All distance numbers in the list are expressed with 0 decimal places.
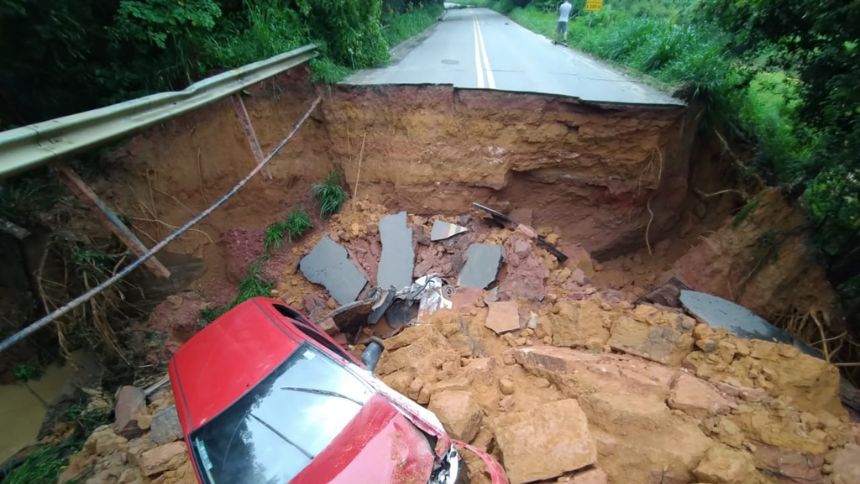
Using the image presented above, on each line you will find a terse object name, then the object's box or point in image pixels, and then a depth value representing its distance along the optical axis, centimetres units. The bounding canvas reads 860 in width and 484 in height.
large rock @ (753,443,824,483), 291
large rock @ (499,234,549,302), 545
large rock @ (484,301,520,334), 474
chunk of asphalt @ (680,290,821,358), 453
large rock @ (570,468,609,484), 298
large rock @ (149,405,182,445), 372
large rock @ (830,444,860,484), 281
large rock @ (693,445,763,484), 284
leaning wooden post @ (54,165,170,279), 360
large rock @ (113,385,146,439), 387
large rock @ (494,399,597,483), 306
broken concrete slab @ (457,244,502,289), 566
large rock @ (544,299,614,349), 443
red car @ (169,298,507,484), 259
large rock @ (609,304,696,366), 408
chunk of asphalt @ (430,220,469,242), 636
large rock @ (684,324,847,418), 344
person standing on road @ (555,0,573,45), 1246
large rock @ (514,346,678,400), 362
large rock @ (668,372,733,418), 334
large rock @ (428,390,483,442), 328
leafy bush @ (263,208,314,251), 616
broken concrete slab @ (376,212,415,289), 588
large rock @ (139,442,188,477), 333
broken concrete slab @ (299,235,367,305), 579
